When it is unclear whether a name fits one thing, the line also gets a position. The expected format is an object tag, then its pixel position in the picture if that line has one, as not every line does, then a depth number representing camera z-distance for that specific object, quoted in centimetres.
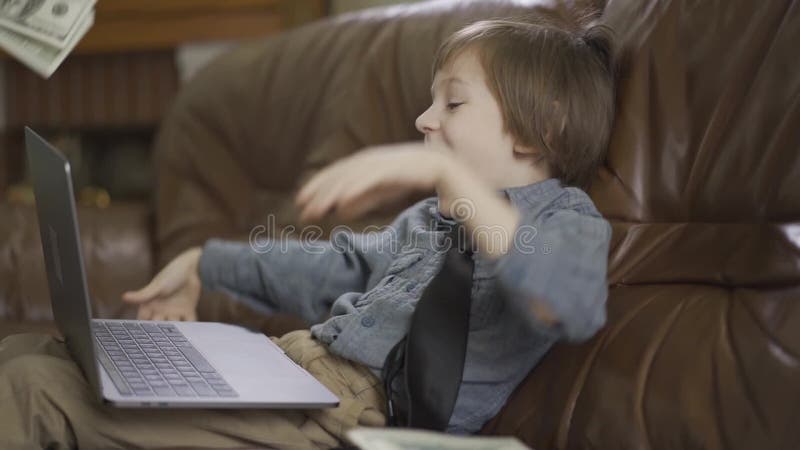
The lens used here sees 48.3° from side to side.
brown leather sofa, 97
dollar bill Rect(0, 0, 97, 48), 115
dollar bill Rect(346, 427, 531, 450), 79
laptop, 89
